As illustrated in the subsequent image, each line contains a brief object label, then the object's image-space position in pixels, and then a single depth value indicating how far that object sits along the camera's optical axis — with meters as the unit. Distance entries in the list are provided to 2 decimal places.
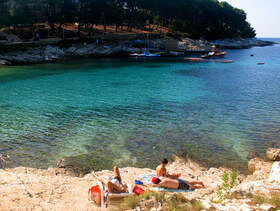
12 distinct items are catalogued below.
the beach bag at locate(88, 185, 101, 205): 8.92
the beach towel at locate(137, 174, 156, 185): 10.46
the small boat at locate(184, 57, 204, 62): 65.28
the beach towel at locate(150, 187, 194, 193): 10.14
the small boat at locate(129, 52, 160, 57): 71.71
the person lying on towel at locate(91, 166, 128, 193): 9.11
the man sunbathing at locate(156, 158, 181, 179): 10.62
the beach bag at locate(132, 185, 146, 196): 9.35
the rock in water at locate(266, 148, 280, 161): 13.42
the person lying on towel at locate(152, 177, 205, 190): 10.23
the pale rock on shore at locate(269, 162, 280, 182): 10.39
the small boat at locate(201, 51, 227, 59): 69.85
